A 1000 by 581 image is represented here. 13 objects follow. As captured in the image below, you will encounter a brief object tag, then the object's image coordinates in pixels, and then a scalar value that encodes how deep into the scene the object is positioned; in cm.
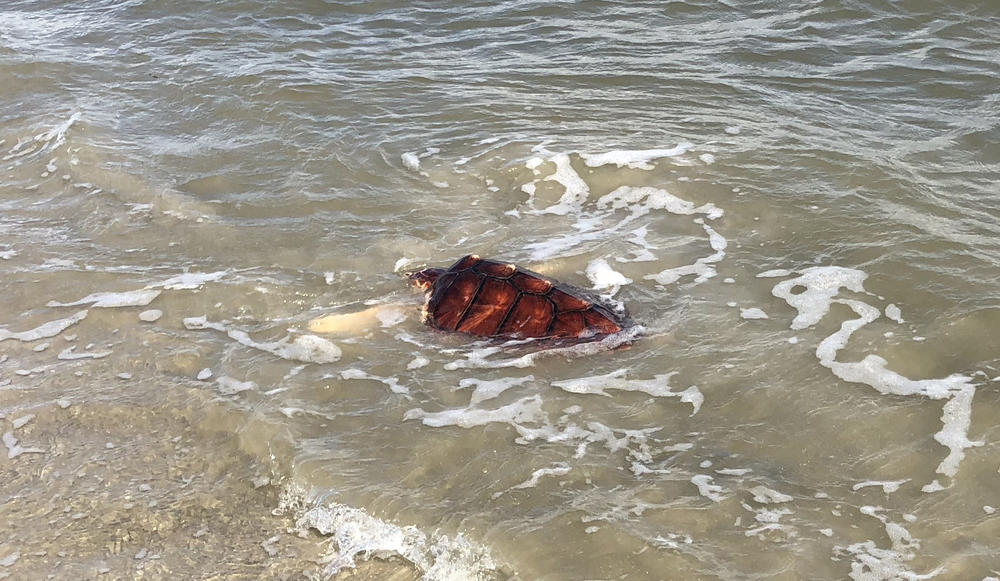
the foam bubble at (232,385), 482
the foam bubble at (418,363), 497
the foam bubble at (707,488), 382
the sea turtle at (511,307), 497
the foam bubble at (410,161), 763
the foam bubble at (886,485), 382
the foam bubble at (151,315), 561
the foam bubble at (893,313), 508
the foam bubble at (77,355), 523
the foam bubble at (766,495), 379
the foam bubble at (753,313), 519
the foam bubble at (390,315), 541
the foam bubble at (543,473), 397
